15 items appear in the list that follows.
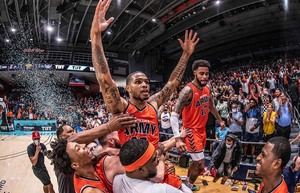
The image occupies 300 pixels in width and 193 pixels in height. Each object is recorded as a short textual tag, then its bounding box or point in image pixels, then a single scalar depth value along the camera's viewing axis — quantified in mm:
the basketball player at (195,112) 4277
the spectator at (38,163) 5695
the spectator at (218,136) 7597
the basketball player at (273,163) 2547
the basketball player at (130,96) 2666
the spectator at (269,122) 7121
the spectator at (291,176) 4750
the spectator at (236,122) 7523
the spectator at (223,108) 8516
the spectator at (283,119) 6980
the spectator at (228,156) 6586
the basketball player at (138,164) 1870
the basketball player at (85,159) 2342
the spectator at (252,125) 7328
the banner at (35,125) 15723
